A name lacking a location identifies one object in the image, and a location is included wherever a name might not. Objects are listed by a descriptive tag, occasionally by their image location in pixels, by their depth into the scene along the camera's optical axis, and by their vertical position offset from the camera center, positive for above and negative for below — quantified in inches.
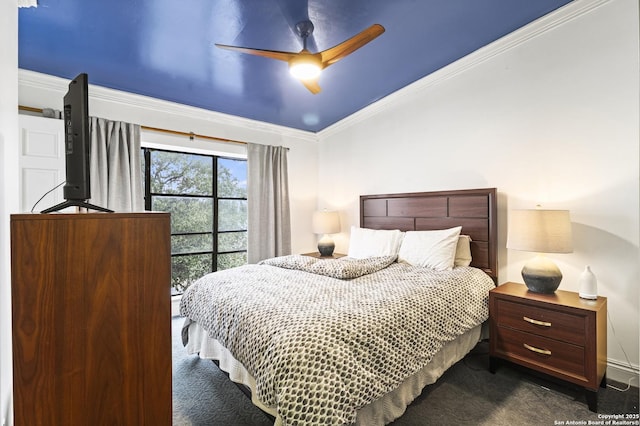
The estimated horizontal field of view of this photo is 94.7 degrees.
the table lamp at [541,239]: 81.9 -8.3
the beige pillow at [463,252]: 110.1 -15.5
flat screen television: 45.3 +10.2
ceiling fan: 77.2 +44.4
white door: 96.8 +18.1
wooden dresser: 34.0 -13.2
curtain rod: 130.9 +37.6
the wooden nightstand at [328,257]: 155.0 -23.7
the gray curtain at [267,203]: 160.2 +5.2
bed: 50.3 -23.8
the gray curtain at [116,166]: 116.8 +19.5
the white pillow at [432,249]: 105.6 -14.2
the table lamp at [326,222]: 162.2 -5.8
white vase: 79.7 -20.6
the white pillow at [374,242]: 124.6 -13.8
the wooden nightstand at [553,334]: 73.0 -33.7
